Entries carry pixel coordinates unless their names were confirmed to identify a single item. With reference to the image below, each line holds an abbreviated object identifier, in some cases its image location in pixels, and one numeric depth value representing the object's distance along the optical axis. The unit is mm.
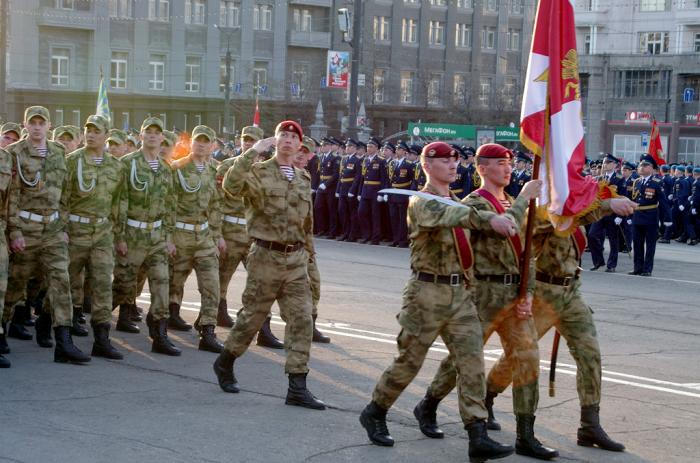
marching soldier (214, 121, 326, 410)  8883
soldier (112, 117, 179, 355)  10875
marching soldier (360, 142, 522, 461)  7176
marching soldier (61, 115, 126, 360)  10469
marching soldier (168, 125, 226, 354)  11328
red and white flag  7824
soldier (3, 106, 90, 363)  10078
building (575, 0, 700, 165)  74375
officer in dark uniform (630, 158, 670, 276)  20109
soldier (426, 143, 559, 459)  7539
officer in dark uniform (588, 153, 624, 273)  20625
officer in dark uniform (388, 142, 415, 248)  24141
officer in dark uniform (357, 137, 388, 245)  24906
